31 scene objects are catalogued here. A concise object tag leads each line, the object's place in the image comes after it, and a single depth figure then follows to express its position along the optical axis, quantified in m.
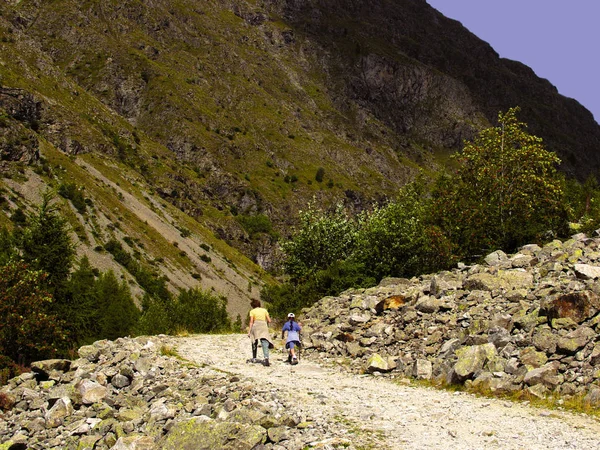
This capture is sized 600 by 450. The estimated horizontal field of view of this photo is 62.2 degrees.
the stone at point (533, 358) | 15.29
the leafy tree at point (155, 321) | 49.53
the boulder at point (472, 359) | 15.87
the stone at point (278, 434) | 11.37
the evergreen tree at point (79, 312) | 37.78
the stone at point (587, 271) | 18.94
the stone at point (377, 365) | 18.34
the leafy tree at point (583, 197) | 37.72
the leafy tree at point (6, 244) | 53.58
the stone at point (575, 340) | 15.12
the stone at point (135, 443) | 13.20
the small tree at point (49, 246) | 37.66
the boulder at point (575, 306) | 16.59
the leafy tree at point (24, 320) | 27.39
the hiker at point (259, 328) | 20.06
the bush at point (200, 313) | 53.43
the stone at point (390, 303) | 23.56
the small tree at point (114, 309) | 58.17
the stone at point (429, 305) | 21.44
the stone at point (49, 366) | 20.25
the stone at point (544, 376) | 14.35
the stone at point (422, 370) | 17.17
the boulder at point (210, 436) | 11.58
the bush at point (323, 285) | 36.09
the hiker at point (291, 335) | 20.39
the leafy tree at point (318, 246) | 49.69
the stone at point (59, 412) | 16.79
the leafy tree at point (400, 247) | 36.56
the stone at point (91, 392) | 17.39
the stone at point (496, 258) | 25.78
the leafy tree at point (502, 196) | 37.38
